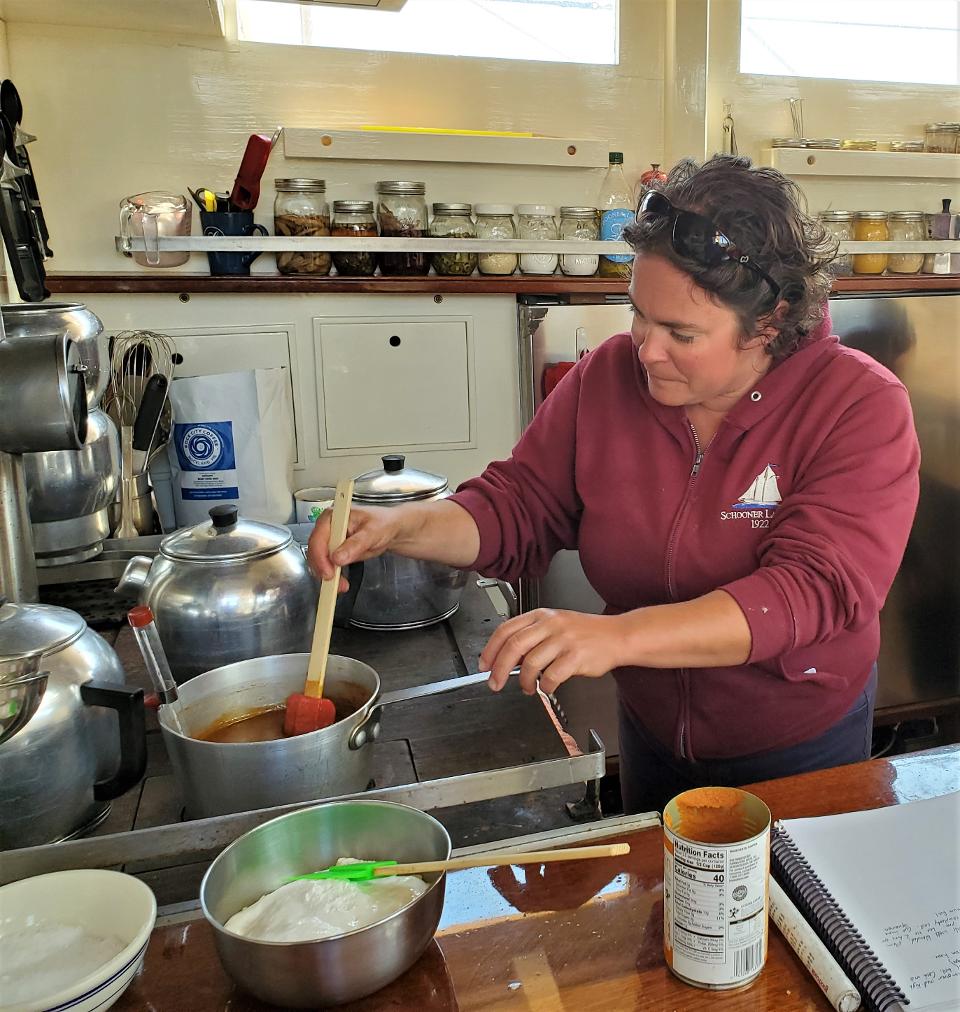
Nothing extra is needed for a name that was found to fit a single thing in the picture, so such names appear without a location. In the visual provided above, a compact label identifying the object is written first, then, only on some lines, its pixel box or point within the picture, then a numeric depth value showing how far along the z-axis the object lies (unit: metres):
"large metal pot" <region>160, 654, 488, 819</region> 0.79
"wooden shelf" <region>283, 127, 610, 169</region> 2.16
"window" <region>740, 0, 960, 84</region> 2.59
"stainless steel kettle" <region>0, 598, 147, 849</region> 0.79
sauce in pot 0.92
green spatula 0.64
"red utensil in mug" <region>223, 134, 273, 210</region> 2.03
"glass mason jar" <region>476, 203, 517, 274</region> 2.22
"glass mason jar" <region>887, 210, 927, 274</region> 2.61
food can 0.59
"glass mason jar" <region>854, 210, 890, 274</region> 2.57
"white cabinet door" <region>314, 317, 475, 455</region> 2.25
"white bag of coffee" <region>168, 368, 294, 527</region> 1.94
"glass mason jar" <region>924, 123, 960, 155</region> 2.71
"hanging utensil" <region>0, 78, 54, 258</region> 1.60
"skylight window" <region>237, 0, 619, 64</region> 2.19
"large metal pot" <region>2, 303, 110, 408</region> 1.27
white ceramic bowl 0.65
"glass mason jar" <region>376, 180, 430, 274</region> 2.16
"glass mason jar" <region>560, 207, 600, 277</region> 2.32
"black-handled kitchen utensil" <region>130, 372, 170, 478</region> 1.86
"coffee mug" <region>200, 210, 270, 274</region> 2.07
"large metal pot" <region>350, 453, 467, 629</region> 1.35
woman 0.92
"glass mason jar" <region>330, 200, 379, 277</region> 2.13
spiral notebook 0.61
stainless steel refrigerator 2.25
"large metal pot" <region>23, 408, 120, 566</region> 1.37
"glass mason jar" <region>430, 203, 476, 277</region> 2.21
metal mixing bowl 0.58
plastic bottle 2.33
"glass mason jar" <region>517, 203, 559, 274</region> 2.28
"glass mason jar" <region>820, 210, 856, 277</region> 2.53
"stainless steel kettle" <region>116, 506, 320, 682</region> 1.10
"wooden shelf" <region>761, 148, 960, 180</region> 2.54
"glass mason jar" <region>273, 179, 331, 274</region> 2.11
